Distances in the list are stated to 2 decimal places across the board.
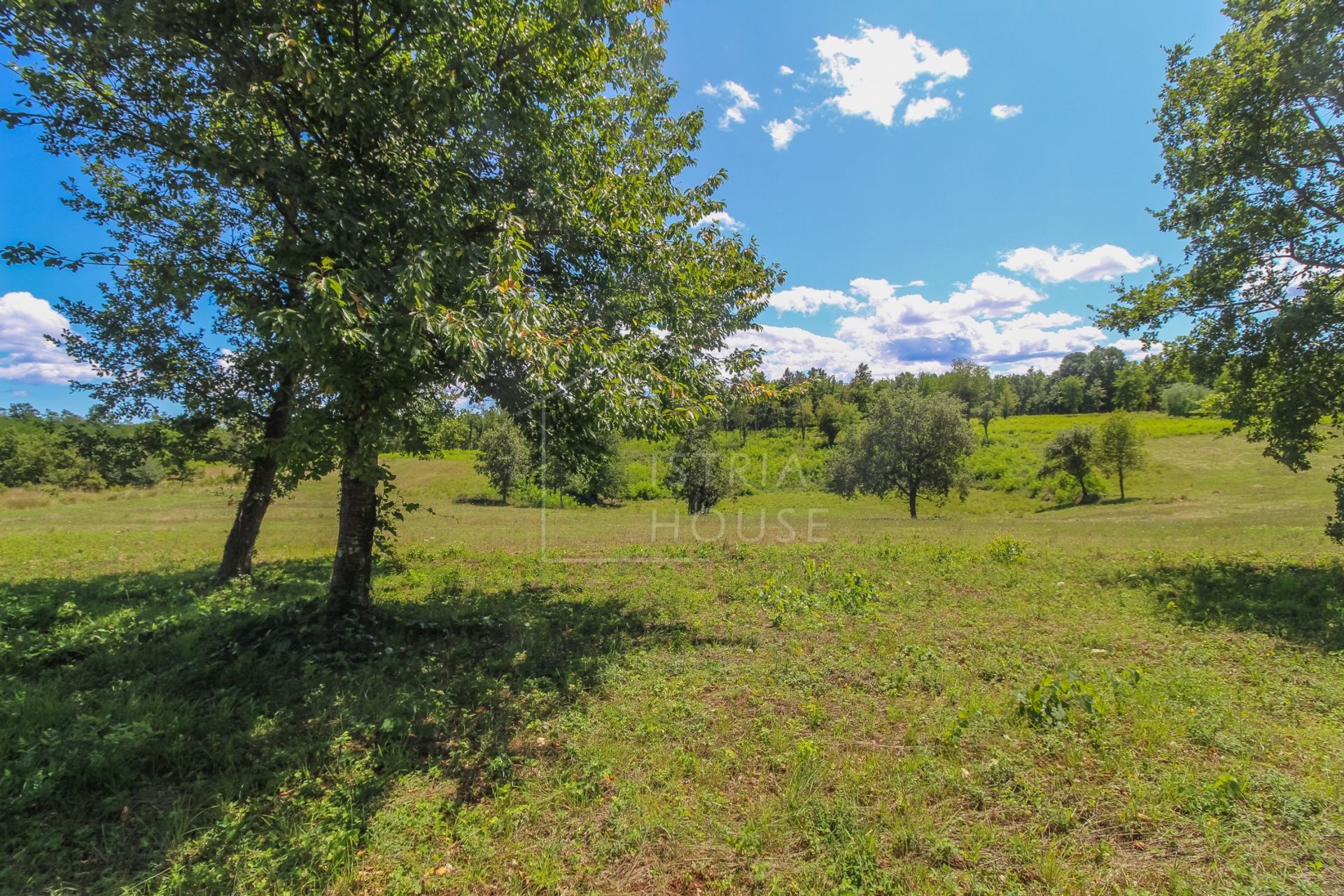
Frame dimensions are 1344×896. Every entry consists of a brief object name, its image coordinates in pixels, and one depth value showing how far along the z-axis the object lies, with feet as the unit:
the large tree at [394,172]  14.26
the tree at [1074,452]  132.16
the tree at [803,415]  257.55
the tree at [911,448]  109.29
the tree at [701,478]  98.27
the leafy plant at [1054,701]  15.53
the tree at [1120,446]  125.59
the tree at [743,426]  241.96
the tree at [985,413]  248.52
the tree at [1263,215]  31.71
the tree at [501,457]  130.93
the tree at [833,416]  225.76
